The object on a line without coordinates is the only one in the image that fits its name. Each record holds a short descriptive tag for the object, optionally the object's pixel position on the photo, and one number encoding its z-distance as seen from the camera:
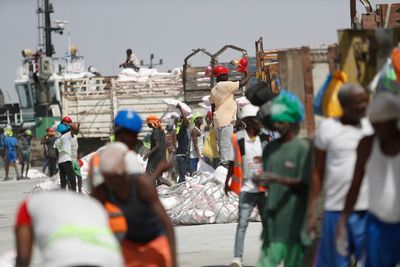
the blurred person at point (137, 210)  12.81
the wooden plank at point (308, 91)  16.85
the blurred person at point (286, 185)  14.55
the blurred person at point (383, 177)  12.52
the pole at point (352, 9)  36.82
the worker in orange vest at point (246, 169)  20.27
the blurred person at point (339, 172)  13.76
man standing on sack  32.72
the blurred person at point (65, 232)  10.37
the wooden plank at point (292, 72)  17.14
